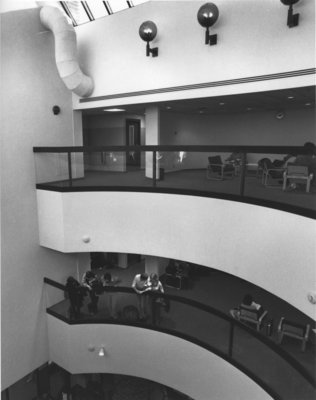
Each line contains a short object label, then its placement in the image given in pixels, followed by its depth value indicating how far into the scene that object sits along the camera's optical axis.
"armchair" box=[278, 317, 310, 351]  5.91
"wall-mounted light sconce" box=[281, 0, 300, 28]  4.77
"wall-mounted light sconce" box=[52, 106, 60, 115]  7.77
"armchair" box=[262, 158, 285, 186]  5.30
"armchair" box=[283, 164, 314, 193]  4.66
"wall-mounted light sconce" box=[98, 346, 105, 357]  7.47
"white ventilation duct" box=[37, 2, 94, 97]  6.71
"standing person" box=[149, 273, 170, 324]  7.05
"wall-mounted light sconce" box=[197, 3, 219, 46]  5.43
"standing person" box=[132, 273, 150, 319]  7.10
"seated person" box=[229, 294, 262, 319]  6.81
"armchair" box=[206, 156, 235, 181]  6.16
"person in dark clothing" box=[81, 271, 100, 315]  7.36
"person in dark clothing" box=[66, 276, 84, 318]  7.32
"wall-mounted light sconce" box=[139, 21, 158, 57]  6.36
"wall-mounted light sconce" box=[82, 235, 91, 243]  7.17
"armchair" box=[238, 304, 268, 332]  6.65
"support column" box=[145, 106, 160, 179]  8.34
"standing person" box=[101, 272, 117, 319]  7.27
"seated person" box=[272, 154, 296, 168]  4.68
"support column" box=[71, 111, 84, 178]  8.45
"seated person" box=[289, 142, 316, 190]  4.08
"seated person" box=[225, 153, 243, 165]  5.21
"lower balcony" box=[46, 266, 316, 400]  5.59
